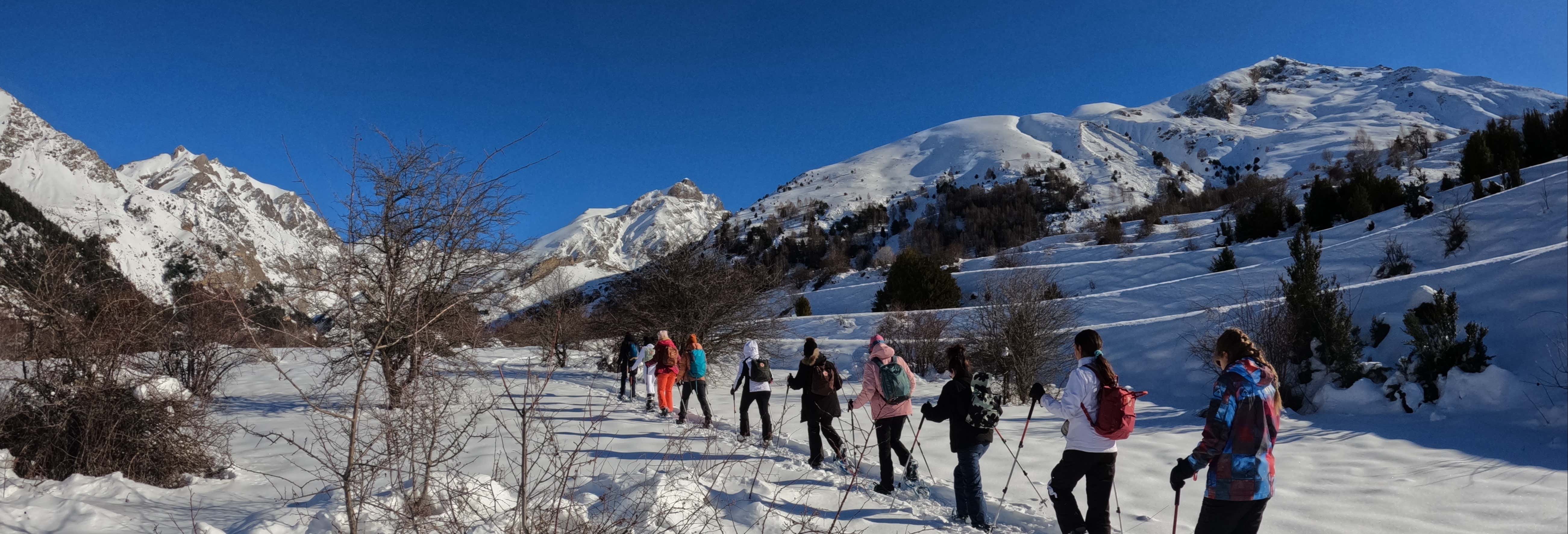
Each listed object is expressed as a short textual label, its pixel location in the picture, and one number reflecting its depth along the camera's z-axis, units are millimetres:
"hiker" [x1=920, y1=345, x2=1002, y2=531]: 4949
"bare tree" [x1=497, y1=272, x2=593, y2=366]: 15289
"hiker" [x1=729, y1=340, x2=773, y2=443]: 7688
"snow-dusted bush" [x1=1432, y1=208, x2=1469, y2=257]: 13406
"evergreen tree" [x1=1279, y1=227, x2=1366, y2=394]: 9484
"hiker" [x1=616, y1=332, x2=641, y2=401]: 11977
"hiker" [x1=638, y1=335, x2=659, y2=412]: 10133
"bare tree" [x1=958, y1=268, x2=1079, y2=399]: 13117
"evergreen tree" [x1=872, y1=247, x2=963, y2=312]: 24922
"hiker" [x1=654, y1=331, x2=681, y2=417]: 9383
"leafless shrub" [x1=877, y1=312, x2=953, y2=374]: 17203
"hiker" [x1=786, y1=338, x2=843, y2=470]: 6516
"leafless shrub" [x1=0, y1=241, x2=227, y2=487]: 5438
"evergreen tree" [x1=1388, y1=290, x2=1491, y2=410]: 8336
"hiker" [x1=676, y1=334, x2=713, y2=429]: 8820
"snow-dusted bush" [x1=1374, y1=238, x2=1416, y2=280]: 13570
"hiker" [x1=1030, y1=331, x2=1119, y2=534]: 4152
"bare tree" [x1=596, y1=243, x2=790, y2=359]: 15086
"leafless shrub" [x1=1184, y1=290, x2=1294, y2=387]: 10305
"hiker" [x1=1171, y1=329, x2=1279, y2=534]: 3336
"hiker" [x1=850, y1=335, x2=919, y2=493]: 5727
